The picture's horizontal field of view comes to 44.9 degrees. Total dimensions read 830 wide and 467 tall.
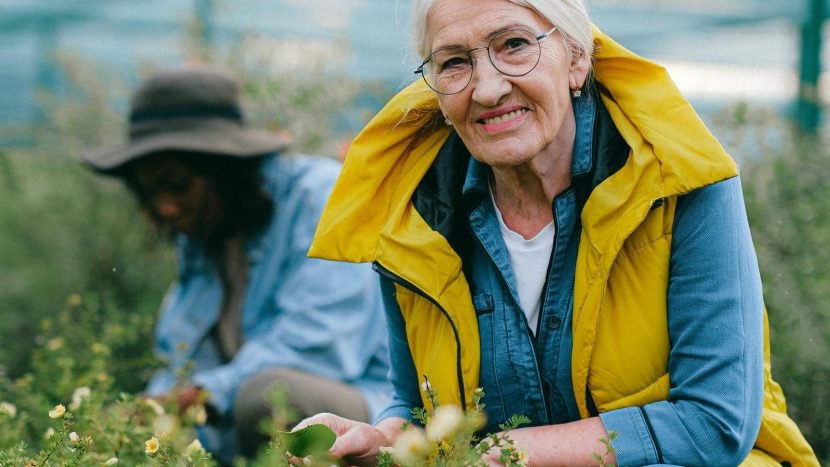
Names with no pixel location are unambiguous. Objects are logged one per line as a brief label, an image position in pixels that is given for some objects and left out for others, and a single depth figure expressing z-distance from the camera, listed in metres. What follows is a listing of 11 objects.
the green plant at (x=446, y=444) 1.37
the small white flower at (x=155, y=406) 2.26
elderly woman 1.84
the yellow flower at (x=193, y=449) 1.63
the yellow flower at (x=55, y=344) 3.03
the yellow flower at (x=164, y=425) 1.86
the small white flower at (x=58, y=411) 1.76
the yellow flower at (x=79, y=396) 2.01
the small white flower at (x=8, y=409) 2.11
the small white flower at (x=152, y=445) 1.73
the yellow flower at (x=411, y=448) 1.36
